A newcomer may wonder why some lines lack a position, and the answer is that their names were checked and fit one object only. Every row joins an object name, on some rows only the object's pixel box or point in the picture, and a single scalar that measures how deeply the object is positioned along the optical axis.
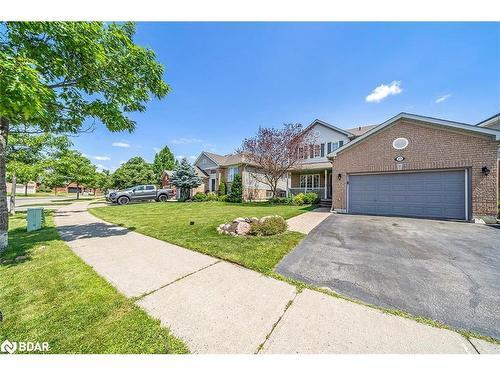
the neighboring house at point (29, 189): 50.57
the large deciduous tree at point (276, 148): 17.92
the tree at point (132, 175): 35.47
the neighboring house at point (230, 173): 22.17
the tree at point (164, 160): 48.92
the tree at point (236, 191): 20.34
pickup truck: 19.80
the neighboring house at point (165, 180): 30.36
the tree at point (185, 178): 22.27
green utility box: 7.52
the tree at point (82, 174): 24.35
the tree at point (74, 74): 3.21
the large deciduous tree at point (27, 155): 11.52
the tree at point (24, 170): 11.23
